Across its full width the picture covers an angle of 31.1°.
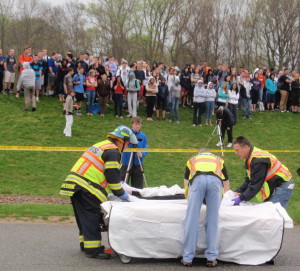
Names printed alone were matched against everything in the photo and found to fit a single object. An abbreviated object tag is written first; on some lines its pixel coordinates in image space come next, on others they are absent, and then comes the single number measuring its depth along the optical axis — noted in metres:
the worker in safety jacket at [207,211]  7.35
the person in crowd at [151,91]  22.59
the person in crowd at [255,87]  25.23
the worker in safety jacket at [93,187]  7.70
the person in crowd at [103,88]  22.36
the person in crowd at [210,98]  22.75
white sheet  7.50
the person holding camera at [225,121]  19.84
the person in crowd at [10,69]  22.66
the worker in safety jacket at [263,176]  8.06
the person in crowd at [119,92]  22.59
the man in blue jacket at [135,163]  12.36
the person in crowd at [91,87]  21.98
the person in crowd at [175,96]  23.14
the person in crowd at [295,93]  25.61
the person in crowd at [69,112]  19.33
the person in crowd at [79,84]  22.05
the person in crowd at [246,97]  24.48
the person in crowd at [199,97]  22.57
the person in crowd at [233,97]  22.39
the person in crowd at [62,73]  22.94
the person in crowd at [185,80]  24.75
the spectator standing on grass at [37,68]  22.27
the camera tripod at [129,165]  12.30
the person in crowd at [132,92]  22.33
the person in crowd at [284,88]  25.88
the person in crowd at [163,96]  23.11
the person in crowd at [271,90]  25.83
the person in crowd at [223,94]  22.14
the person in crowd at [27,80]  21.36
